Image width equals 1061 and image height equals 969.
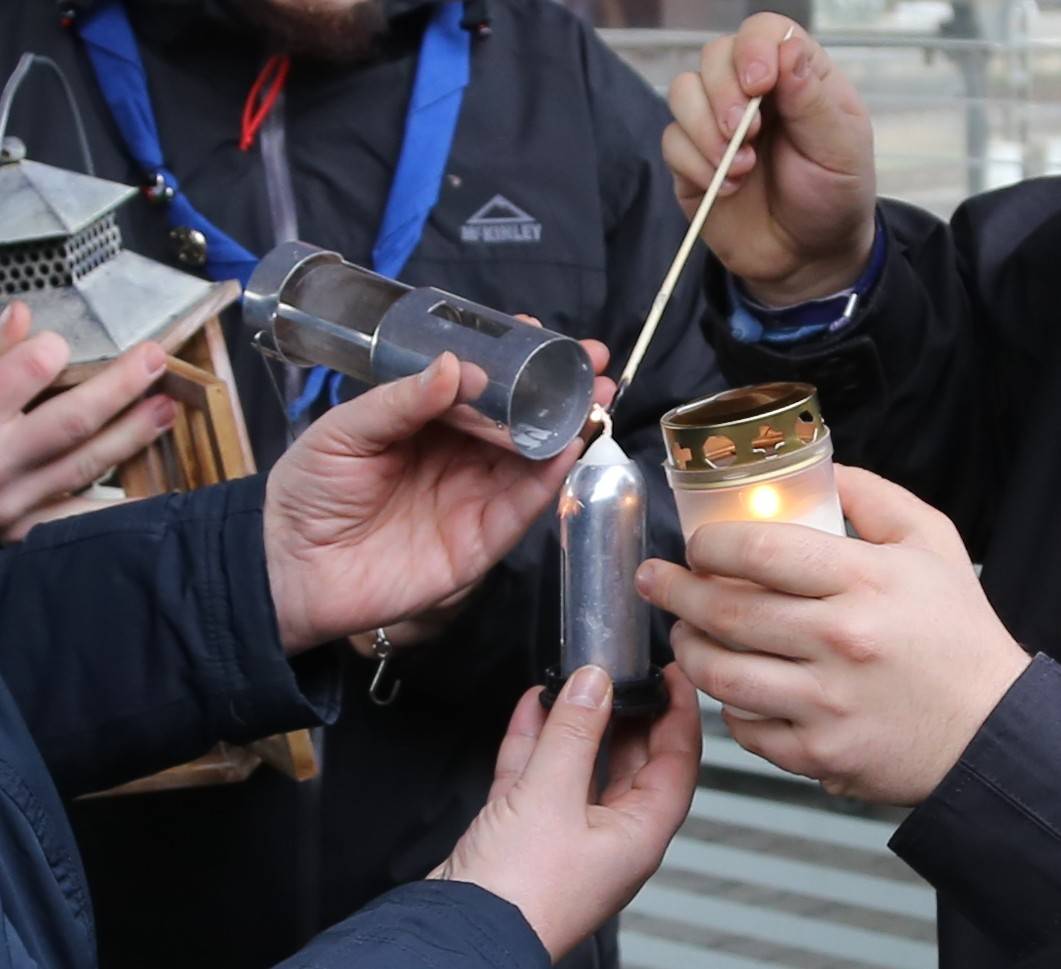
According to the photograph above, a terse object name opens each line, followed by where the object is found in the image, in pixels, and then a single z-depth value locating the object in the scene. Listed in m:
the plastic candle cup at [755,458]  0.91
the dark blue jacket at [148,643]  1.30
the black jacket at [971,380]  1.20
